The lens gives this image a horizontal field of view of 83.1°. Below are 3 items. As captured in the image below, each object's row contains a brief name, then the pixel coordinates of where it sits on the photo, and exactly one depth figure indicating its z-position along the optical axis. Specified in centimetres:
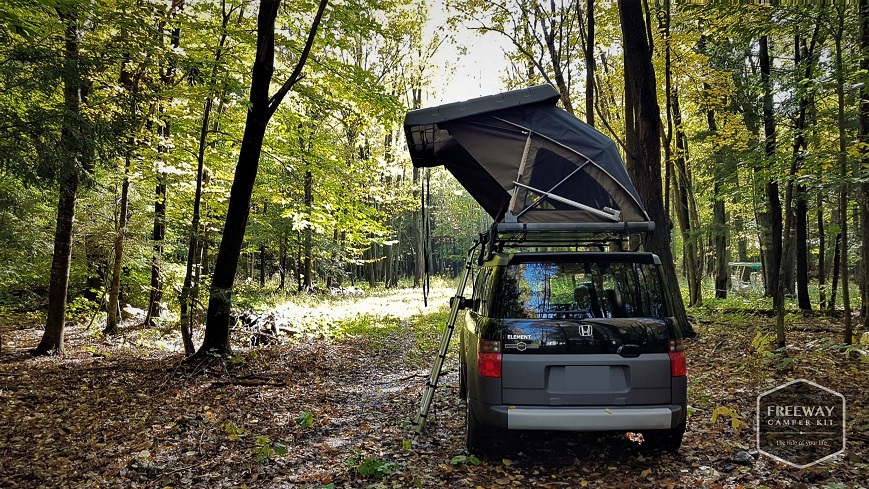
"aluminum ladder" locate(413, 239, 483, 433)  548
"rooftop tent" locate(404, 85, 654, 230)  500
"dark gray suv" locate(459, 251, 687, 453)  396
